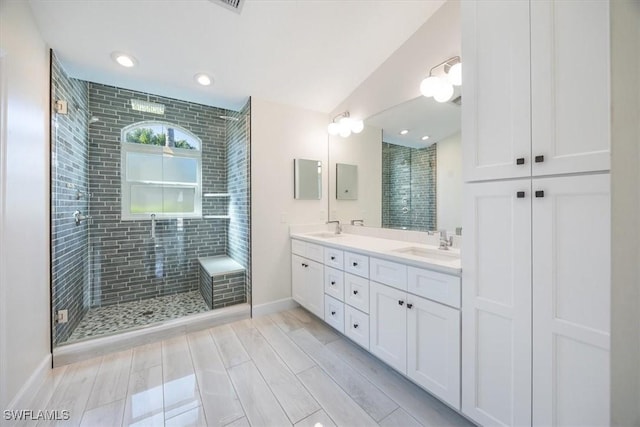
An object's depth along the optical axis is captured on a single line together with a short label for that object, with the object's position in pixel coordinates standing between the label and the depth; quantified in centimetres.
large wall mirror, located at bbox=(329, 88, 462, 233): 199
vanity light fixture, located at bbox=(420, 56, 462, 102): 188
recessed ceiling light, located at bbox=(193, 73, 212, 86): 241
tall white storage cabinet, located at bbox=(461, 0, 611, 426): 97
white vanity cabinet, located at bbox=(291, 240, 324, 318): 252
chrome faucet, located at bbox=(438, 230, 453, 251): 196
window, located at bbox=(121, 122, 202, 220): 311
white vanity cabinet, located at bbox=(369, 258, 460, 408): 141
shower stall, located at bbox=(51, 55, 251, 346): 237
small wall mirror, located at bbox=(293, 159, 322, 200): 300
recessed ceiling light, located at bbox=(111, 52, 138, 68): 208
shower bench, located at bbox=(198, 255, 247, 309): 277
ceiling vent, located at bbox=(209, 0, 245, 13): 183
